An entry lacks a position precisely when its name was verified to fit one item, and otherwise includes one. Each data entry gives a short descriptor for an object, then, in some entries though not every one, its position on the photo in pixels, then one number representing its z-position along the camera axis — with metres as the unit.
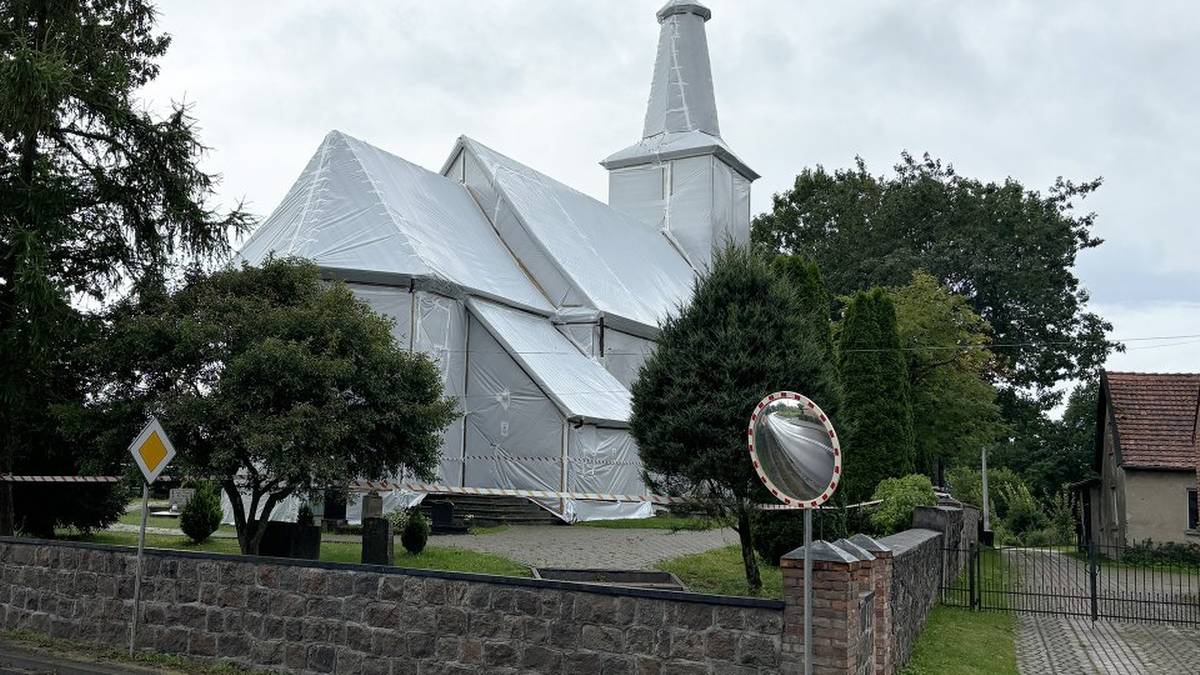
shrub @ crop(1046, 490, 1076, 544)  32.72
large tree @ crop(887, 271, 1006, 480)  29.67
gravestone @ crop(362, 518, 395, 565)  13.55
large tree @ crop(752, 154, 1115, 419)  43.34
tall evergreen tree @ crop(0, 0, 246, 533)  12.41
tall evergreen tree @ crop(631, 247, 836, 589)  12.20
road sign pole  9.24
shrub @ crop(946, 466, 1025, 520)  43.84
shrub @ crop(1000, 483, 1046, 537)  36.47
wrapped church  24.47
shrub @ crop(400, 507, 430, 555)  16.25
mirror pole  6.17
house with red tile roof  24.88
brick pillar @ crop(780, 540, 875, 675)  6.53
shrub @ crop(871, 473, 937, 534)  15.95
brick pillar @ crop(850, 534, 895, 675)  7.98
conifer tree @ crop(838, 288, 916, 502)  19.84
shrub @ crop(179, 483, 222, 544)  16.92
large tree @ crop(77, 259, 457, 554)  12.45
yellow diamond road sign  9.61
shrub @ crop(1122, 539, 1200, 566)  23.64
